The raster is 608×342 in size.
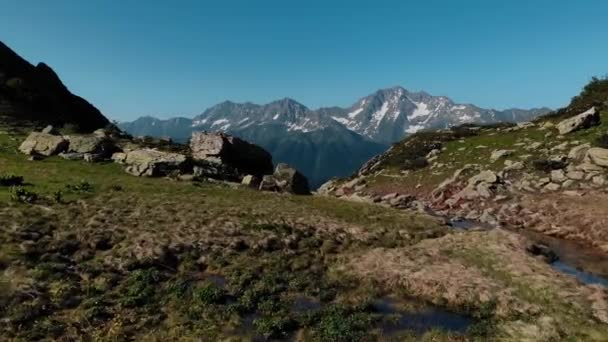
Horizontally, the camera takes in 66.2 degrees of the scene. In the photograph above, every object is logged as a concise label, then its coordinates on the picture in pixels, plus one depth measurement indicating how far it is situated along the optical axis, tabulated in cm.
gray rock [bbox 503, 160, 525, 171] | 5400
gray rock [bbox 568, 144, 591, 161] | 5006
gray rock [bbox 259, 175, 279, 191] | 4869
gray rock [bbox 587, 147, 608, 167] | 4559
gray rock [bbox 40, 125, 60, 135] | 5552
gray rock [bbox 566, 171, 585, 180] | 4556
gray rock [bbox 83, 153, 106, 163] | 4881
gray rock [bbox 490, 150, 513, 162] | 6034
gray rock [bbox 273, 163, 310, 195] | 4925
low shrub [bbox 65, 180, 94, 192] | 3528
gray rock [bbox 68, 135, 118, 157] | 5078
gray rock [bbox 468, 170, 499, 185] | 5144
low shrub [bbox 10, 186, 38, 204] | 3093
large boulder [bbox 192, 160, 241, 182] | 4956
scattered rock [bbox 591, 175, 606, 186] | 4304
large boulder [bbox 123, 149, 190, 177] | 4700
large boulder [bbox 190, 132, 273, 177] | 5699
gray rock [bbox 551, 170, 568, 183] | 4642
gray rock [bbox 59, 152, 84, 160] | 4842
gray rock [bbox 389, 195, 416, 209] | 5372
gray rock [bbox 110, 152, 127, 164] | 5014
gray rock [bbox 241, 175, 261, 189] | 4881
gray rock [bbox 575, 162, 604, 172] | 4548
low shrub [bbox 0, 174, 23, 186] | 3478
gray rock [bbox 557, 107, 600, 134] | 5872
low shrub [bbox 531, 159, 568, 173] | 4972
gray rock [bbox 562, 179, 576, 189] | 4509
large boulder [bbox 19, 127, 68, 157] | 4944
